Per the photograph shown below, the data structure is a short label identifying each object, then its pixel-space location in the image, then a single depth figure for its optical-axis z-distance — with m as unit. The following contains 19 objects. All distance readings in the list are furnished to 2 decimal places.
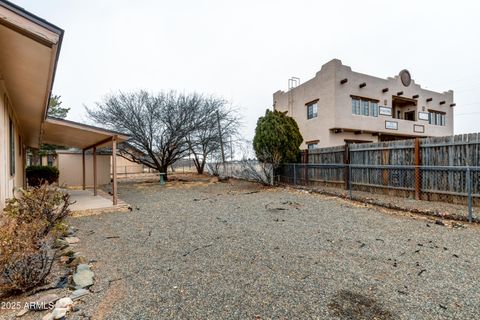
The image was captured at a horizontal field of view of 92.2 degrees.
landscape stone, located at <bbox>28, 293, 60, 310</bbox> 2.13
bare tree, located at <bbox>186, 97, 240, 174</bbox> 16.03
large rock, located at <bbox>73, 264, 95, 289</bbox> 2.53
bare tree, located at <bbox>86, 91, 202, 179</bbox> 14.95
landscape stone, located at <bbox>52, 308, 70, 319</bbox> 1.97
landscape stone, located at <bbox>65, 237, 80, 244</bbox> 4.08
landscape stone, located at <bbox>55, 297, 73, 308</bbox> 2.11
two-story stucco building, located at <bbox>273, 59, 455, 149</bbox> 13.74
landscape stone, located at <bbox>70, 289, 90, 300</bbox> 2.29
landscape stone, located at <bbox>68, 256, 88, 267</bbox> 3.07
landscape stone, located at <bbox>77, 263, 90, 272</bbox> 2.89
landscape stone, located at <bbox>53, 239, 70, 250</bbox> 3.70
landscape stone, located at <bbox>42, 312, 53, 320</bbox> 1.96
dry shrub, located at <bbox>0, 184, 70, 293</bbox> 2.33
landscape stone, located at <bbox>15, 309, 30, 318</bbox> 2.04
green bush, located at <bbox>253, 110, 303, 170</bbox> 11.20
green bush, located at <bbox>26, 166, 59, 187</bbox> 13.90
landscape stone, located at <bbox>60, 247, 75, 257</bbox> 3.42
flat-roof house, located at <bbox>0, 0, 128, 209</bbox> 2.56
